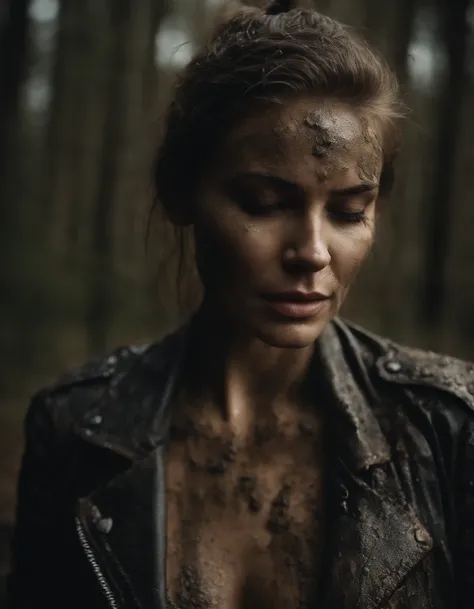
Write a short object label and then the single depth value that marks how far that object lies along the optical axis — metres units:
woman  1.08
